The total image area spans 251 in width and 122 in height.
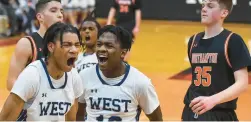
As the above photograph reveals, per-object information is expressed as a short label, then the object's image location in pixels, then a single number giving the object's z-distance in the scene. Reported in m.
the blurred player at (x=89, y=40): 8.29
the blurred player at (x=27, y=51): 6.54
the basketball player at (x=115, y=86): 5.30
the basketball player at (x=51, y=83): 4.90
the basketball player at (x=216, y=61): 5.87
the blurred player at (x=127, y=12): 14.95
